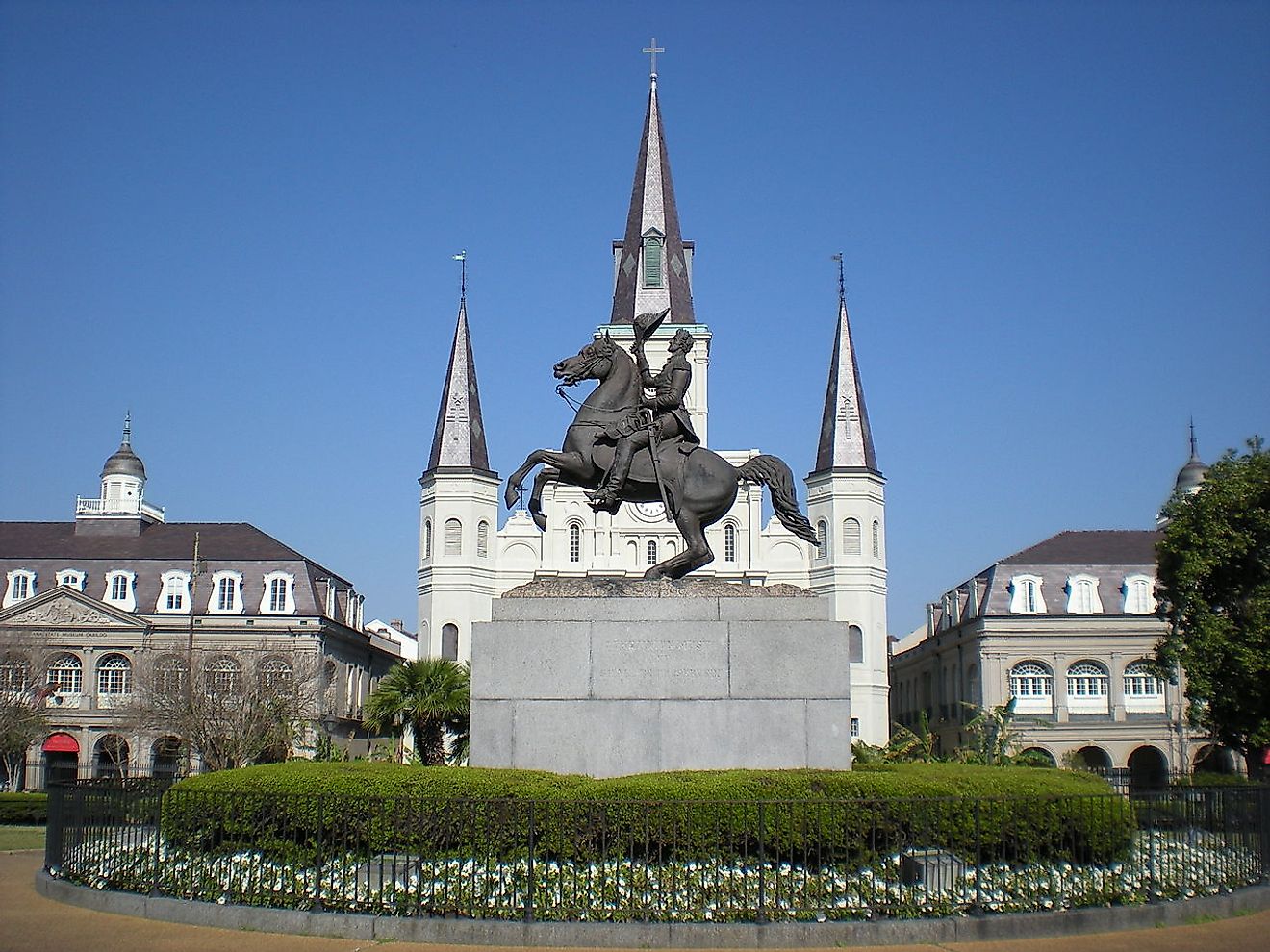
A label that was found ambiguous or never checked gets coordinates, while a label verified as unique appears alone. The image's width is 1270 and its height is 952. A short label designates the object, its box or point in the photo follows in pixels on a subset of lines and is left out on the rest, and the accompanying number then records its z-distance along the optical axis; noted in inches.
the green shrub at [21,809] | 1209.4
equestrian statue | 619.8
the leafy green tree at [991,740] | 1074.7
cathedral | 2832.2
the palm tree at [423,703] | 1582.2
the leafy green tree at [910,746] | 1055.6
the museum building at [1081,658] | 2576.3
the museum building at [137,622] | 2329.0
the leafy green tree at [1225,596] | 1302.9
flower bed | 438.6
